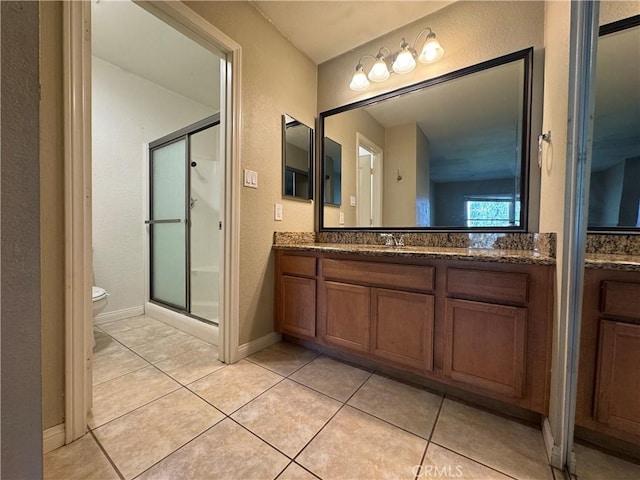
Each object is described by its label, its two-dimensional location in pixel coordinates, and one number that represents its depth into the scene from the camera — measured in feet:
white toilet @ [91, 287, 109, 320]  6.05
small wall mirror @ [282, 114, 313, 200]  6.55
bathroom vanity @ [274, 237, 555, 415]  3.55
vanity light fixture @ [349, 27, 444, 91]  5.44
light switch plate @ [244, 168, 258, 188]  5.59
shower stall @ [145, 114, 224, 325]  7.80
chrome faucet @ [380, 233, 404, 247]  6.07
